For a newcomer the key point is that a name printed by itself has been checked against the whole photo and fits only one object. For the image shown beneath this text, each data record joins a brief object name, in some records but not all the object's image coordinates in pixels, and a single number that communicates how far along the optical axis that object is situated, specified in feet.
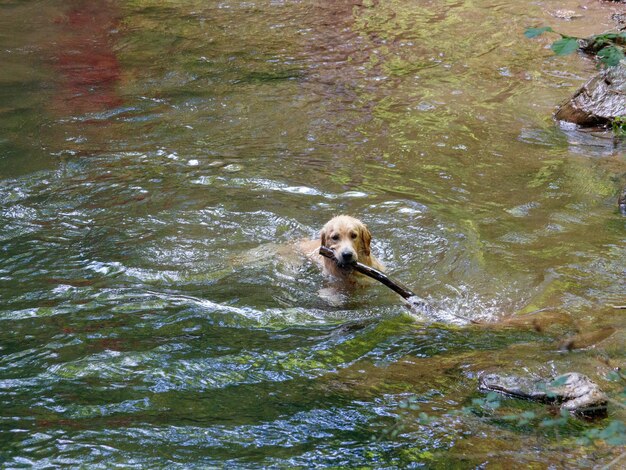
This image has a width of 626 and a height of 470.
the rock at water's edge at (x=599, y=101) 69.31
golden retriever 45.09
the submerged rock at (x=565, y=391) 28.81
